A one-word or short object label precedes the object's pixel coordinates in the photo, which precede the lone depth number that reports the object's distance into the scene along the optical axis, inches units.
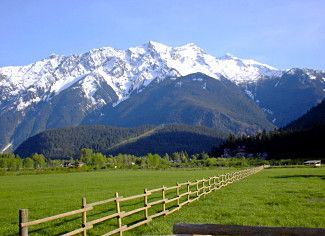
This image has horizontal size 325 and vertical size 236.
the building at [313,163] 5303.2
